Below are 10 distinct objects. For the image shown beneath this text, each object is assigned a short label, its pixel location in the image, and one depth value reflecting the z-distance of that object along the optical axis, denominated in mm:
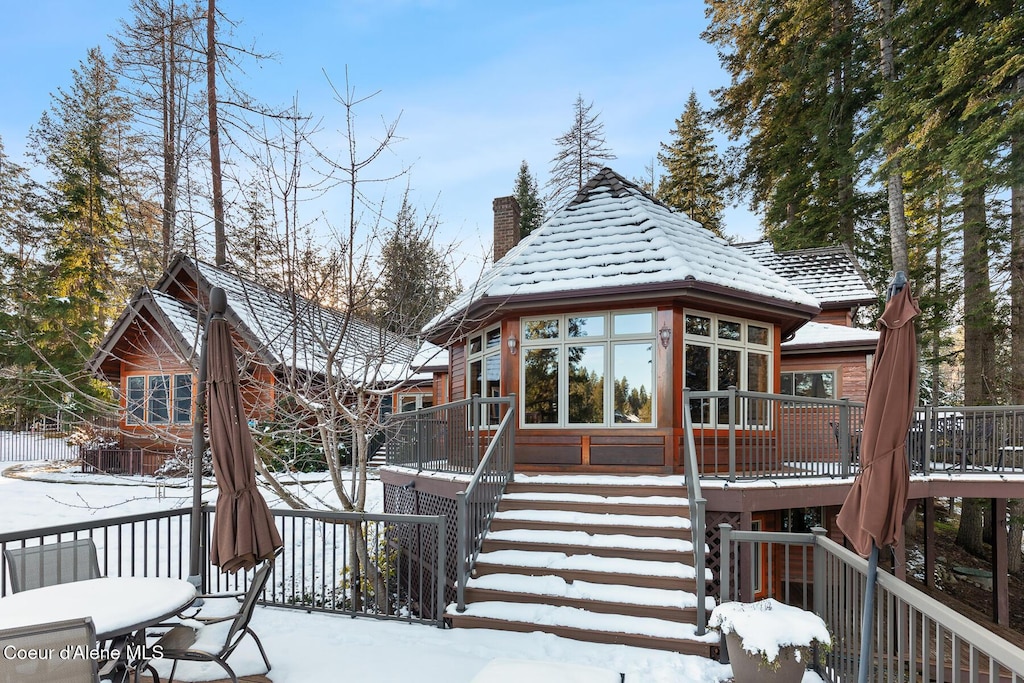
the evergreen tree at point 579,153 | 26625
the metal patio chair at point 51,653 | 2258
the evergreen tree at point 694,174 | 27375
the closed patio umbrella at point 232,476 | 3797
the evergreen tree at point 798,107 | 15531
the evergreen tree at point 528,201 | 30797
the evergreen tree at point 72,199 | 20875
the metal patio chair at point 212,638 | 3340
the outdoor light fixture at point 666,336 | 8172
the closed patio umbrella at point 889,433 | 2852
